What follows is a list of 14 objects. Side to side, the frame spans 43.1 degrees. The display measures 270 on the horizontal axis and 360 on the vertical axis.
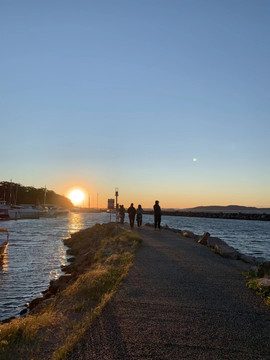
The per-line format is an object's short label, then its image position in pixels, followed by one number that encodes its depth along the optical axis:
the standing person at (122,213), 31.78
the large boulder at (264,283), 7.51
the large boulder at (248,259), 12.87
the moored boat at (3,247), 20.67
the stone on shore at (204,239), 17.31
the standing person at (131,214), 27.67
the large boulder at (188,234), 22.04
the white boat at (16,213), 74.44
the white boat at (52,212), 101.31
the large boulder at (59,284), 12.15
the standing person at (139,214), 27.23
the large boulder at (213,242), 16.35
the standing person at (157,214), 23.65
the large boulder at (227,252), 13.10
